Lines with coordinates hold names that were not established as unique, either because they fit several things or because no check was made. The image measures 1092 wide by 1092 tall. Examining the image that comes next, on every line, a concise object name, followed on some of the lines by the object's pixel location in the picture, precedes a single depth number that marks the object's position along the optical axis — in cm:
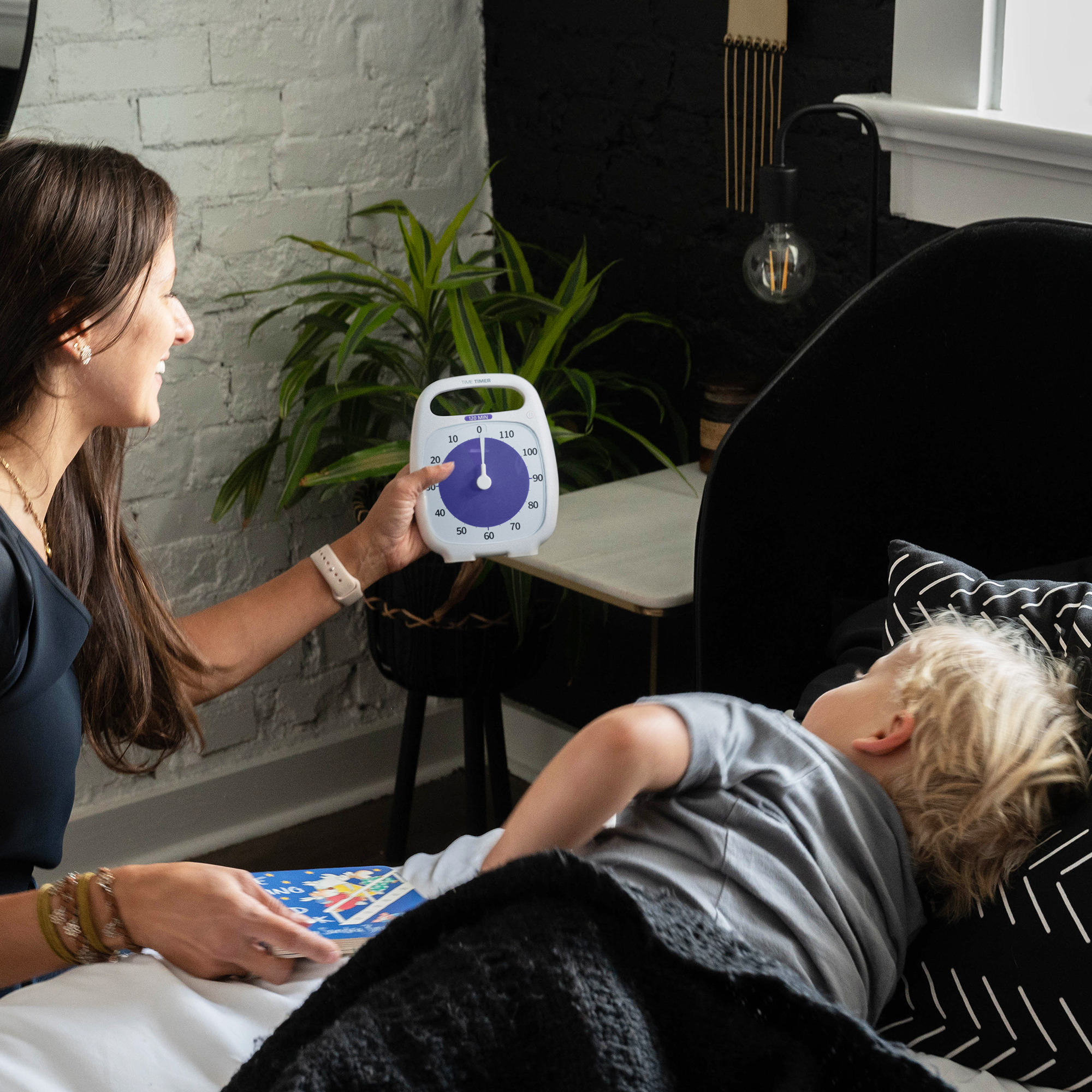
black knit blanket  231
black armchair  299
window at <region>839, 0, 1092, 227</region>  313
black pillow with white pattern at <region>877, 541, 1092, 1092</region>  261
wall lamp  311
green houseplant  340
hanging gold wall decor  337
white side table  312
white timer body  309
